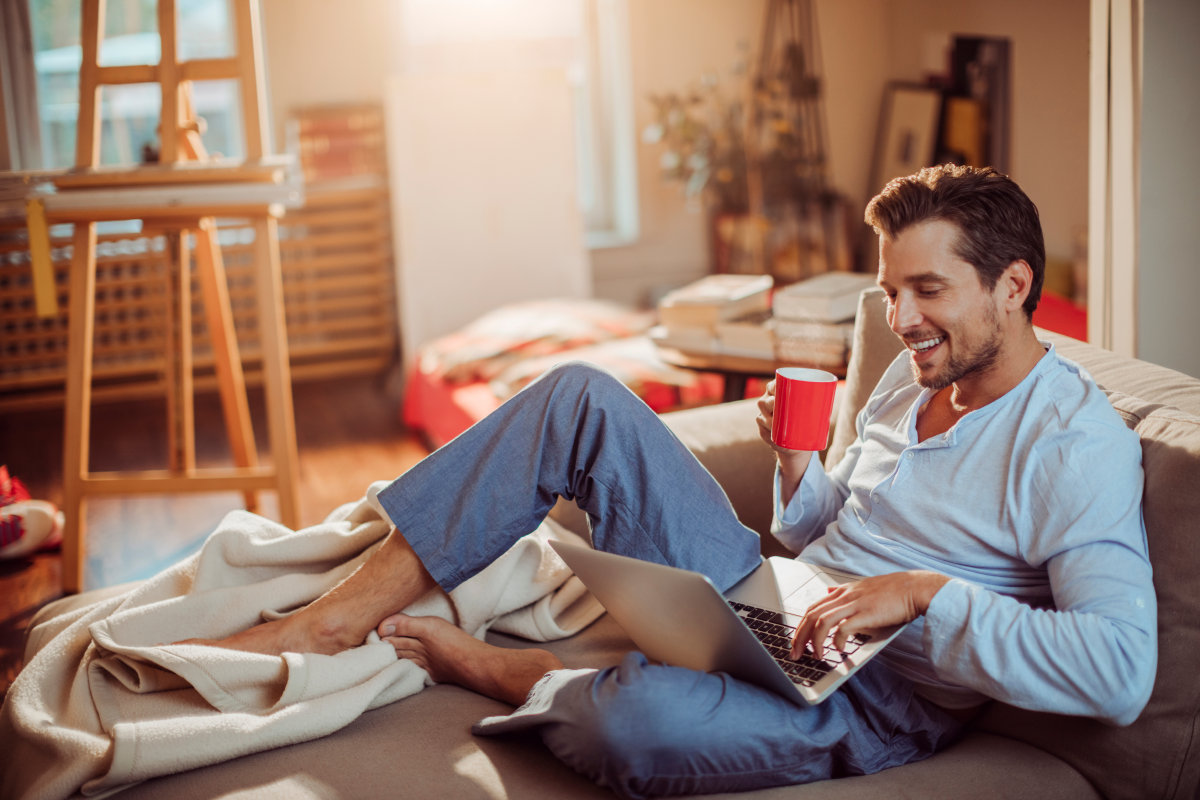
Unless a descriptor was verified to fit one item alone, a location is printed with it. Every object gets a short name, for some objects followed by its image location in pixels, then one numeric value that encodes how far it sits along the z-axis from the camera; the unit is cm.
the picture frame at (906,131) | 460
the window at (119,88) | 438
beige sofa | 120
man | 118
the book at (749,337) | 235
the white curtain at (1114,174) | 191
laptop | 117
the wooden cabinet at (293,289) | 429
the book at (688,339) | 246
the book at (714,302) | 245
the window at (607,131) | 494
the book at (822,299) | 221
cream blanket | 132
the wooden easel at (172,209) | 243
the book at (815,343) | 221
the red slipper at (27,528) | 272
